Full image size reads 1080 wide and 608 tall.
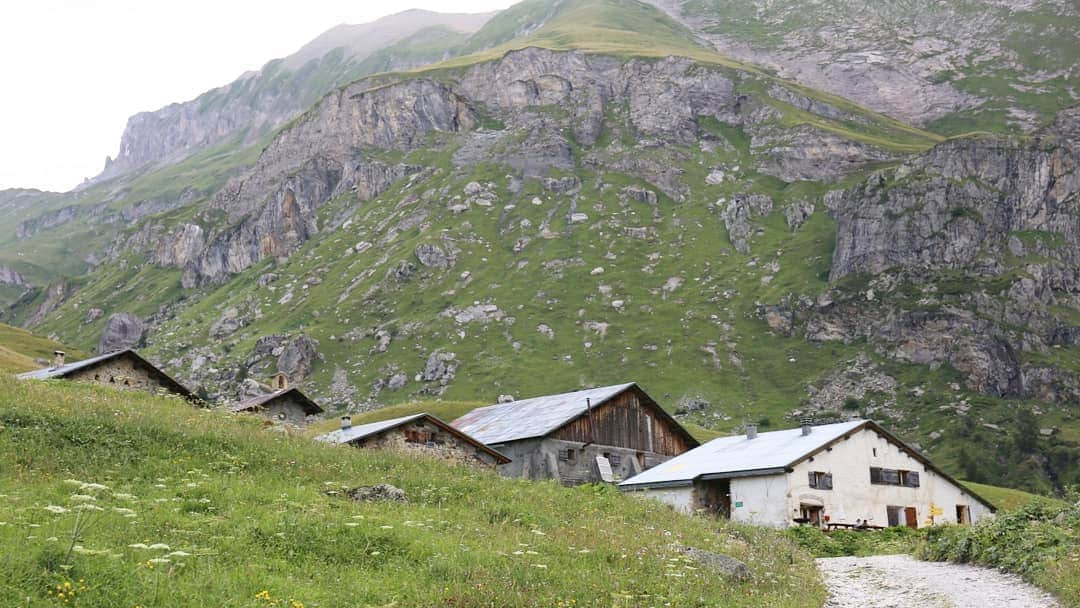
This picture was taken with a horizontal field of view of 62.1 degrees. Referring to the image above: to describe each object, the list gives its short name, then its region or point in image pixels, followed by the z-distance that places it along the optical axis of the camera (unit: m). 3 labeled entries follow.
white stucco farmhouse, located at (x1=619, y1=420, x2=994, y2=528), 45.50
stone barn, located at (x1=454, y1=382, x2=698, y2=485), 54.22
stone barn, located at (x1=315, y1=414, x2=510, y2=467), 40.47
